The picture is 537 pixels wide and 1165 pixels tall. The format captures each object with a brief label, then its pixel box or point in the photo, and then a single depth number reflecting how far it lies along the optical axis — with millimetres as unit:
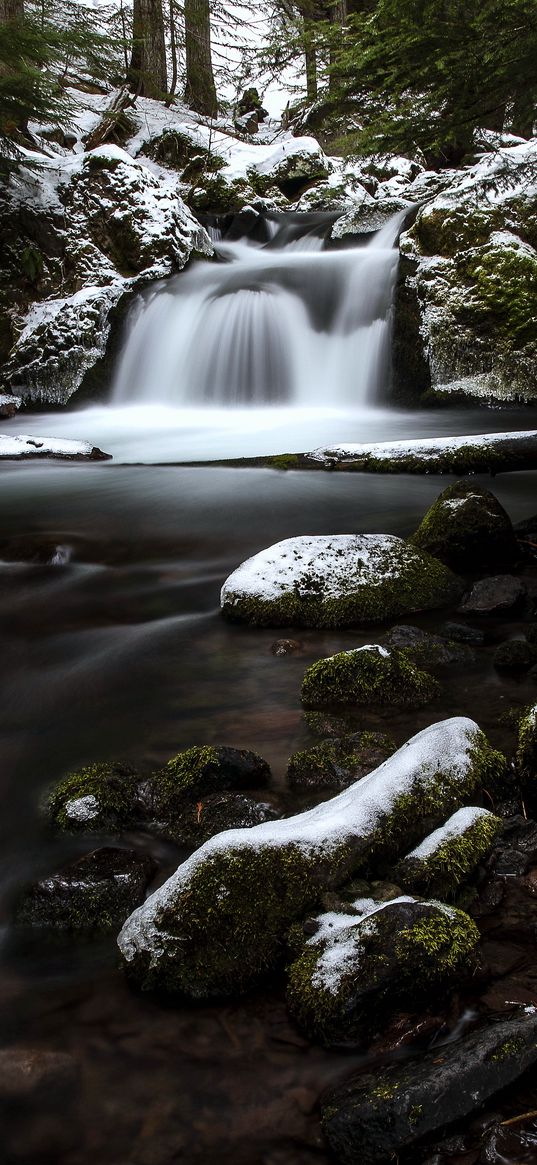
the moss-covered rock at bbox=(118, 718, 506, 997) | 2217
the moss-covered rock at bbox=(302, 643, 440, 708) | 3855
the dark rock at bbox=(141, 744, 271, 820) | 3074
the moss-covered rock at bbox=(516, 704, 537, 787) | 2848
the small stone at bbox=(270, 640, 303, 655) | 4543
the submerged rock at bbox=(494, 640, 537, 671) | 4180
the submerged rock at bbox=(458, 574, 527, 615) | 5055
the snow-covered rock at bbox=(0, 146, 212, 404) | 13750
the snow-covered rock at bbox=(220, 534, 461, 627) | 4867
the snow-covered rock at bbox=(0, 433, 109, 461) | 9820
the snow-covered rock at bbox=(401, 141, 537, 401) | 11336
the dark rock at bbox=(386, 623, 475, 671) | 4232
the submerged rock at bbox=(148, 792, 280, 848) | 2906
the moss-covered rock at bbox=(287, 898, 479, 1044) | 2014
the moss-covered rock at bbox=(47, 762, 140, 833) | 3035
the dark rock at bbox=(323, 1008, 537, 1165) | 1710
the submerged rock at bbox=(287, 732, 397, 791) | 3189
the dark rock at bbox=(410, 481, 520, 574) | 5824
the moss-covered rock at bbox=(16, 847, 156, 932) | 2539
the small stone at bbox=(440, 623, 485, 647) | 4594
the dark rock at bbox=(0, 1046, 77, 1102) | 1983
